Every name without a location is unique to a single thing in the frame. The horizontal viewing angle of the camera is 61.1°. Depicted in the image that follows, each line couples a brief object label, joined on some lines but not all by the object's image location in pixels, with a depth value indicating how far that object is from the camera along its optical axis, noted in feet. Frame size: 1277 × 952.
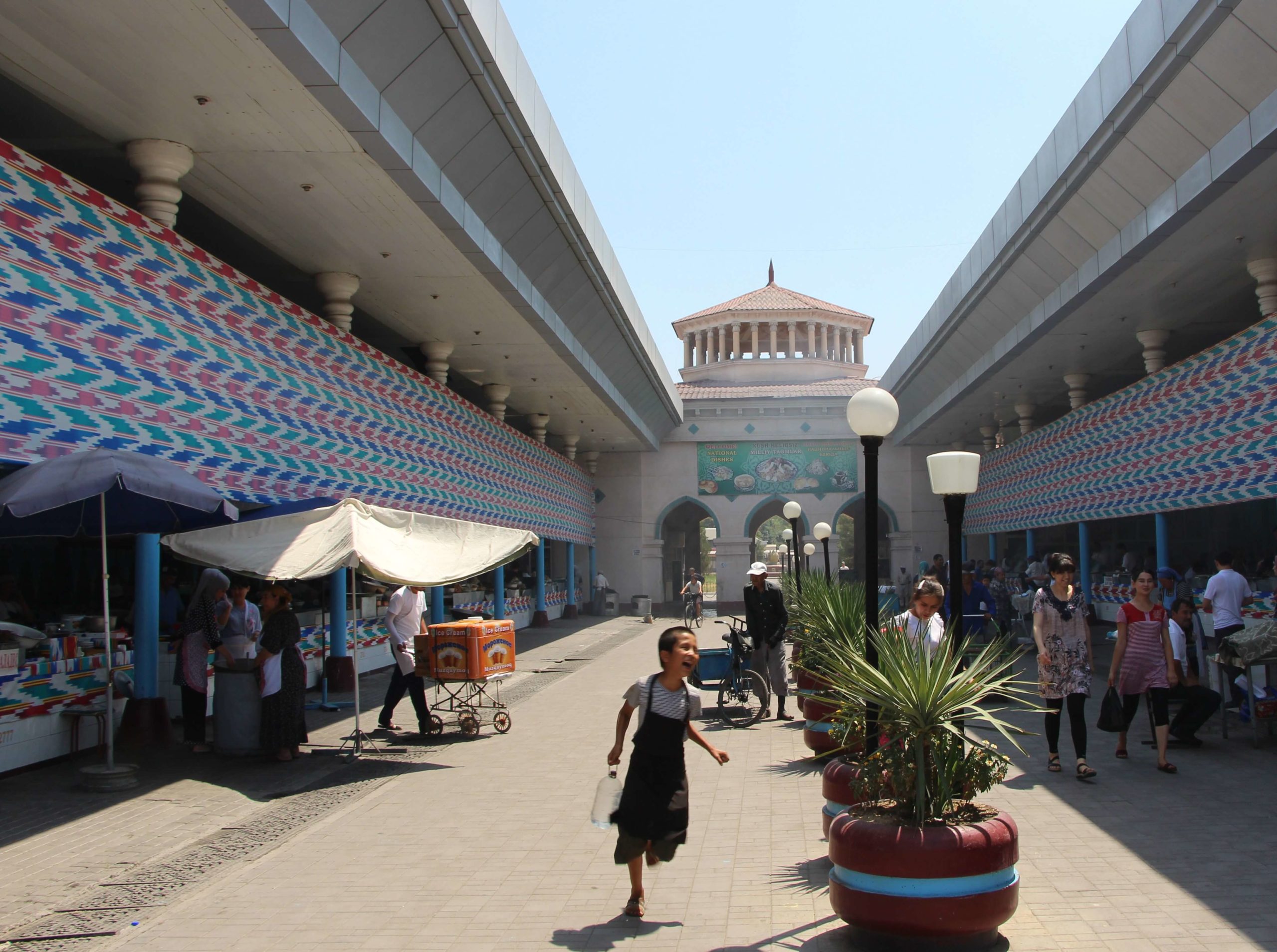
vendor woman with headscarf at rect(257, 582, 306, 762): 28.60
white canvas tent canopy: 27.02
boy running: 15.83
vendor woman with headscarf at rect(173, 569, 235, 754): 29.81
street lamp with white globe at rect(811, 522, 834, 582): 60.39
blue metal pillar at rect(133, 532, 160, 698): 29.99
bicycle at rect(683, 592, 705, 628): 87.35
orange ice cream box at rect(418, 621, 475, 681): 32.07
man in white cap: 35.47
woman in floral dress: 24.62
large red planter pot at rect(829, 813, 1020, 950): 13.47
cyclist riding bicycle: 87.86
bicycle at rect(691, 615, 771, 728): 35.68
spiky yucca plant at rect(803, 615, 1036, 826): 14.57
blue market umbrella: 22.39
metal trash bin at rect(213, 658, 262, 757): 28.84
